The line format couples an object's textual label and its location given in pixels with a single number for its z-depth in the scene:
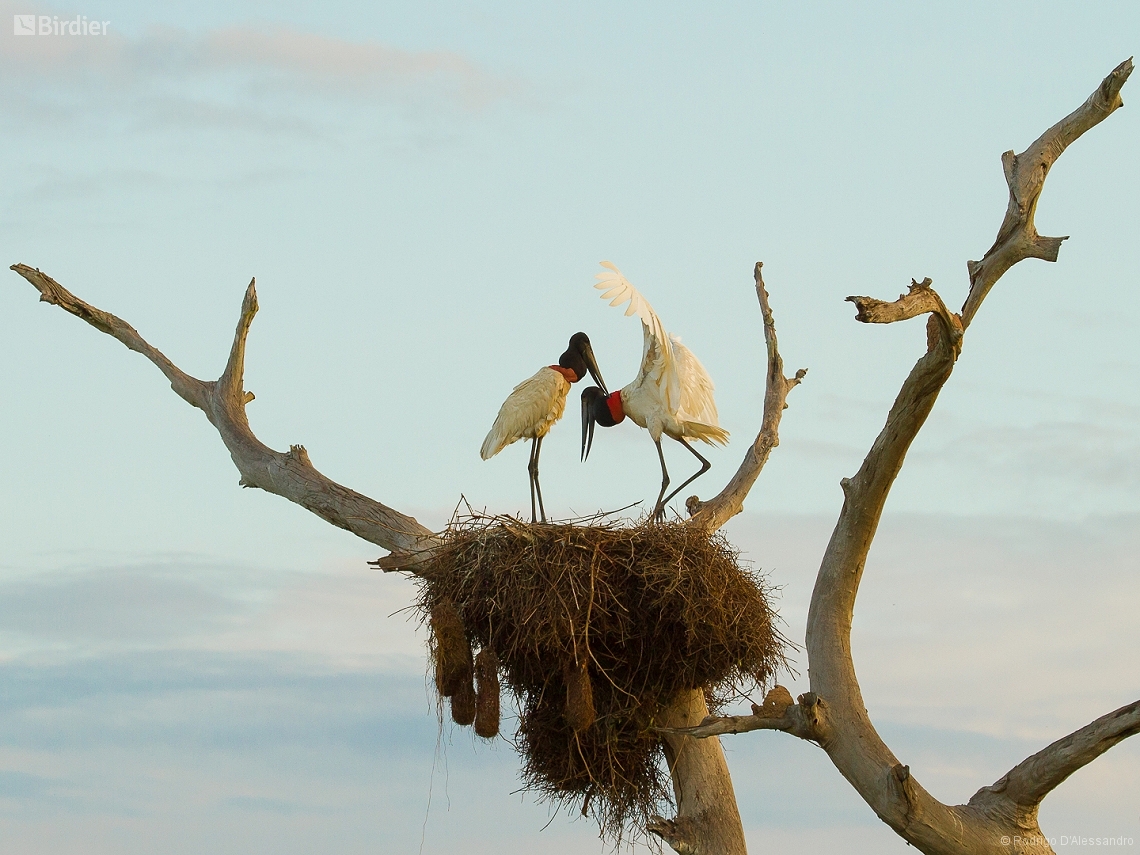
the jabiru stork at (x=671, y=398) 20.08
